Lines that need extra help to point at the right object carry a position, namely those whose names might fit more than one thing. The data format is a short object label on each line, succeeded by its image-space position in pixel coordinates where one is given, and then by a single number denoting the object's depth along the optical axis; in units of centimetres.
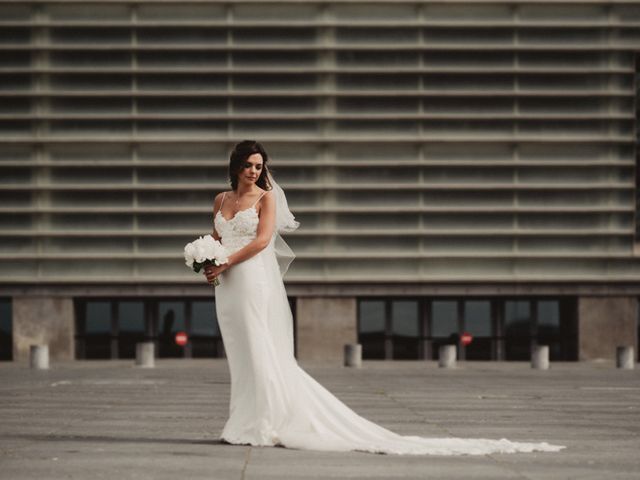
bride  1095
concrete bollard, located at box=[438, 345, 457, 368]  3625
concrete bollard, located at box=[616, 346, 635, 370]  3612
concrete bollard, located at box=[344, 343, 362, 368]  3712
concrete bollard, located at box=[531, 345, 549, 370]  3581
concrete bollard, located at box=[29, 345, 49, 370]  3581
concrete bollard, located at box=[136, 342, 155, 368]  3669
